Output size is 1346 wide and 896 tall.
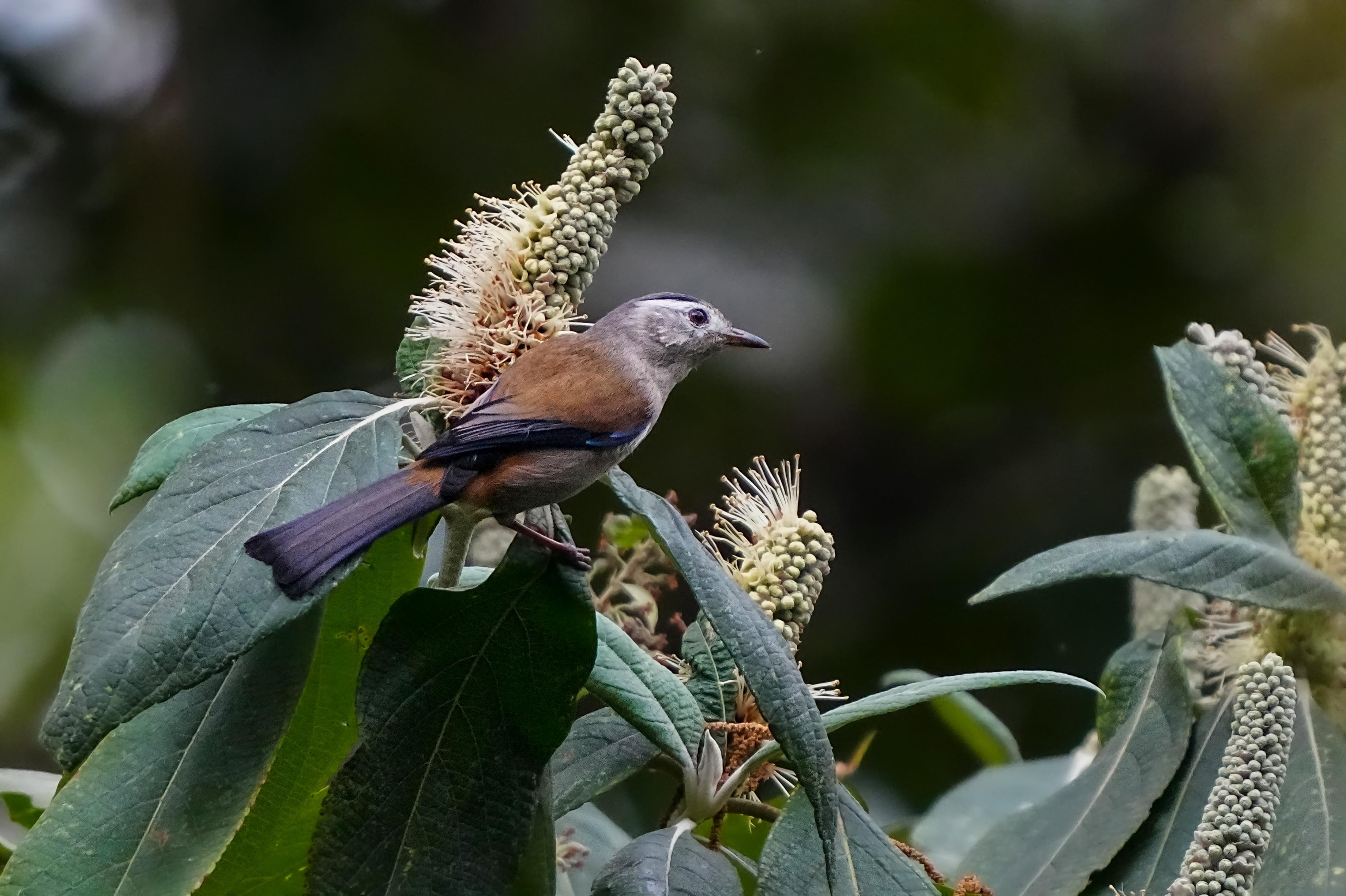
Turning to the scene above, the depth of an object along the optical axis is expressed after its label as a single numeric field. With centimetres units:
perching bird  631
